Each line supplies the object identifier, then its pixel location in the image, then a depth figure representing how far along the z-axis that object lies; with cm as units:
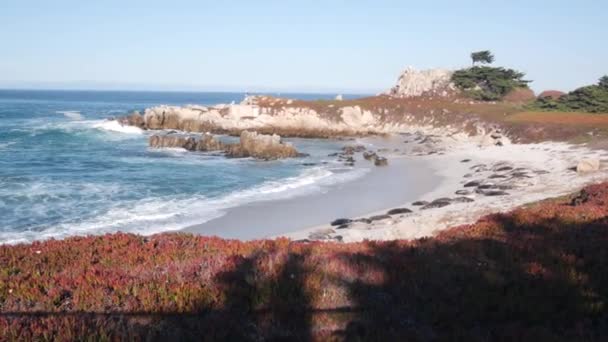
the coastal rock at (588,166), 2438
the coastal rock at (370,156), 3964
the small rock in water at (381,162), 3689
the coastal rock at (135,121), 6725
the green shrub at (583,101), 5134
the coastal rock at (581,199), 1355
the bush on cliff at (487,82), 7562
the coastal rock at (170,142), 4591
